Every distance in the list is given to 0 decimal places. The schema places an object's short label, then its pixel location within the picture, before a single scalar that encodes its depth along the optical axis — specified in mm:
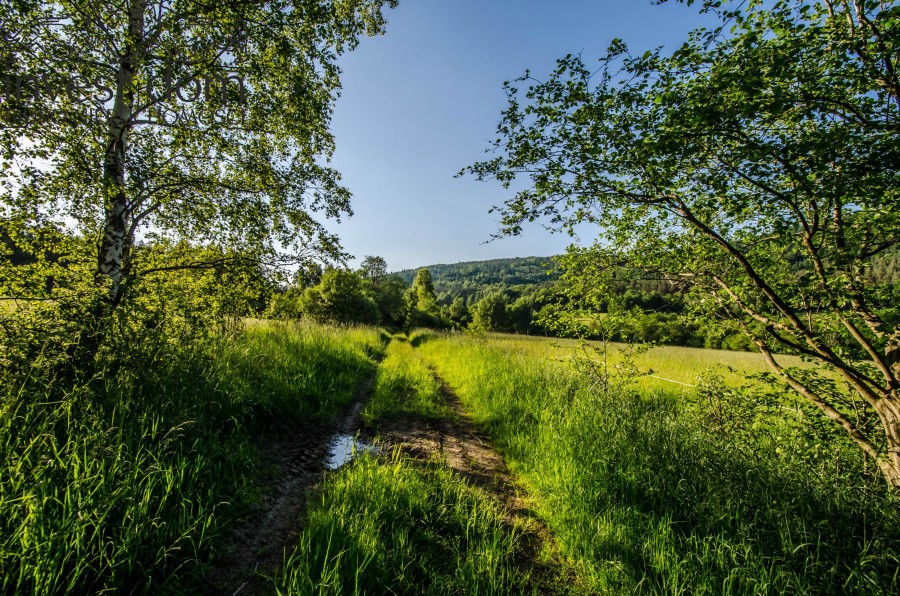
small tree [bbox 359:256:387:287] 76312
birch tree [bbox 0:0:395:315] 3779
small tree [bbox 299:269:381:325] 30125
